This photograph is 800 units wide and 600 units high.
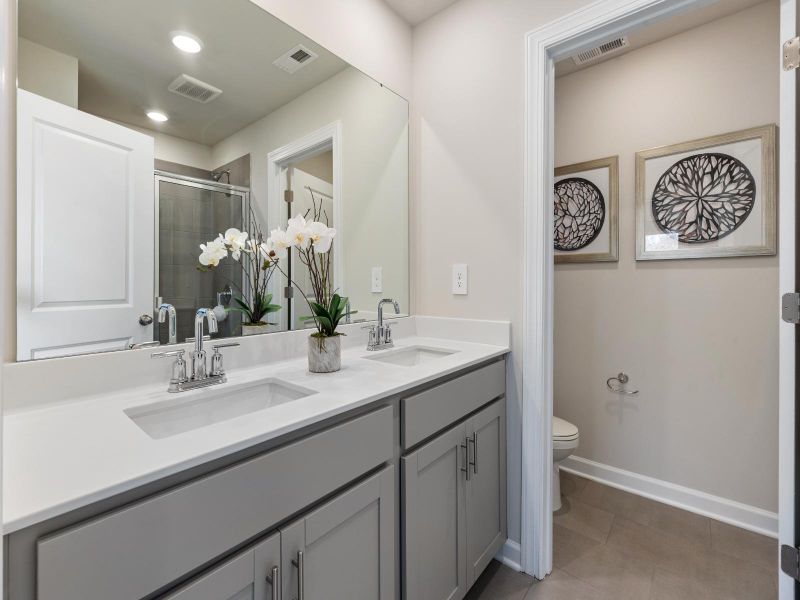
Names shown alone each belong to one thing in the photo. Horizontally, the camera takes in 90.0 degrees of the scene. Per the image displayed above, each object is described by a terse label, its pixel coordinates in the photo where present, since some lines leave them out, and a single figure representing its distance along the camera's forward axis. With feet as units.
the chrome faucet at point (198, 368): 3.56
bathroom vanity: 1.92
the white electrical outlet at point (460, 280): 6.04
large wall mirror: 3.27
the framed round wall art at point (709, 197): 6.12
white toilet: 6.52
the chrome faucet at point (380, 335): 5.65
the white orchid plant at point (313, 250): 4.25
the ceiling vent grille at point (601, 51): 6.98
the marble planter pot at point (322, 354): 4.22
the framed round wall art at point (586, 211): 7.59
